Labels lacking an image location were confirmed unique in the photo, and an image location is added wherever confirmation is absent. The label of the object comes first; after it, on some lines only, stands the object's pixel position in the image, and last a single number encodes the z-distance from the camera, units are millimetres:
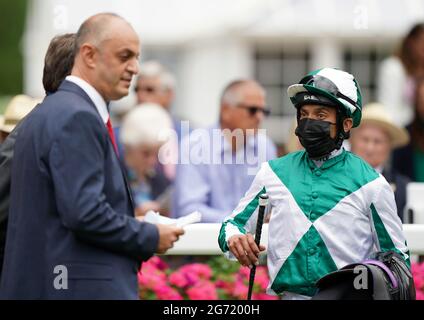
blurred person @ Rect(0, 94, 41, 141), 11168
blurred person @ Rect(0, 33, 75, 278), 9009
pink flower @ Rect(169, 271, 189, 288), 11080
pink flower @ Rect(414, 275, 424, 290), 11148
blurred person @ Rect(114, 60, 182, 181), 18155
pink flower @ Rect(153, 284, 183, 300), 10869
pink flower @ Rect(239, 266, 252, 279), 11313
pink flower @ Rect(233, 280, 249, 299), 10972
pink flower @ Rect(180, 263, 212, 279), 11161
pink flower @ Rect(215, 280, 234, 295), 11243
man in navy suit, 7729
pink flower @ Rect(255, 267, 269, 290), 11024
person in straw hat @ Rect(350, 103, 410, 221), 13606
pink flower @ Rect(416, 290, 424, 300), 10973
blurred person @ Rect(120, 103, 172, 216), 15404
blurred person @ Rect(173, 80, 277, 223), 13334
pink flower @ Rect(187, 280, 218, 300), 10841
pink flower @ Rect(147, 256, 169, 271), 11502
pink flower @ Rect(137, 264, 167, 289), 11012
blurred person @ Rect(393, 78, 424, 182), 16153
